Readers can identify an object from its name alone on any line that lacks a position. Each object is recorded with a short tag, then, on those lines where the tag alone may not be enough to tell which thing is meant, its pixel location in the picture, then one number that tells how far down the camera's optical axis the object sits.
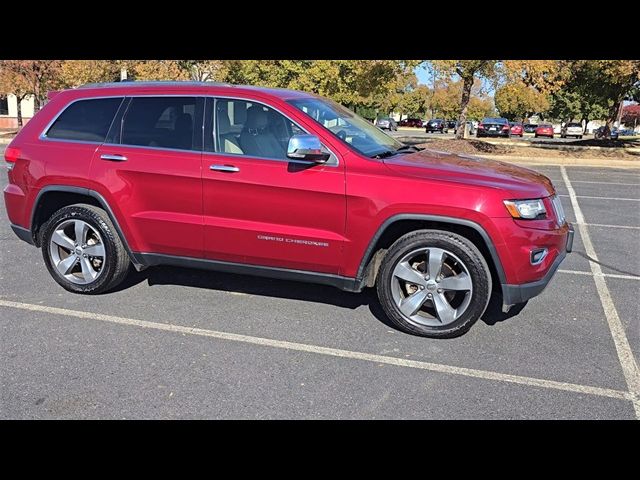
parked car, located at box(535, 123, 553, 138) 51.58
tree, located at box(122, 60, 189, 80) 24.80
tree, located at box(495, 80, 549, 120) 63.31
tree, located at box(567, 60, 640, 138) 19.60
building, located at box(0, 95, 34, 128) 39.66
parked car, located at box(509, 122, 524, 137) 51.92
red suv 3.97
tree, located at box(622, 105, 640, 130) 93.31
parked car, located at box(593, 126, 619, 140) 45.70
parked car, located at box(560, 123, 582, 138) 50.78
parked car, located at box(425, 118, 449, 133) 55.81
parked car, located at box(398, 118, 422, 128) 72.25
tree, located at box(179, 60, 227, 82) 25.84
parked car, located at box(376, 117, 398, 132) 50.16
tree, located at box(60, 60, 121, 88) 24.70
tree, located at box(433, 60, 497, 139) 19.83
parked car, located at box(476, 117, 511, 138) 40.28
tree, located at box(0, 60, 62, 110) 25.73
